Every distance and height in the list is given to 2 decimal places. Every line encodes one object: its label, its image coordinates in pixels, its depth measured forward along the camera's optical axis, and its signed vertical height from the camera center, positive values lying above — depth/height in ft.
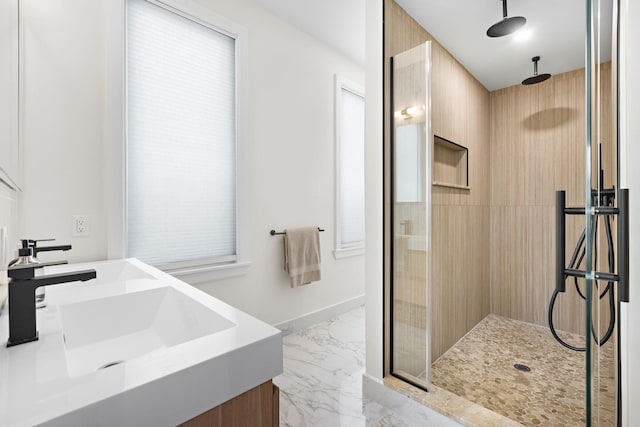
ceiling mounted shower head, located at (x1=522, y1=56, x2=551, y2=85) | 7.39 +3.26
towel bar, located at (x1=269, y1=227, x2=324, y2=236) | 8.08 -0.47
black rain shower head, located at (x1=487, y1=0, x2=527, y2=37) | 5.83 +3.58
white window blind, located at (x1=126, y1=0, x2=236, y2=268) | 6.02 +1.58
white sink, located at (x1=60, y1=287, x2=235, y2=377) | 2.81 -1.12
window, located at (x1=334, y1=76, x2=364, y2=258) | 10.05 +1.51
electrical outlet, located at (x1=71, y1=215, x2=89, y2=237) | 5.22 -0.17
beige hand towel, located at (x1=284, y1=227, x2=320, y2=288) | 8.28 -1.11
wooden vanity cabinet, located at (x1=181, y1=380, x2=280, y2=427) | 1.79 -1.20
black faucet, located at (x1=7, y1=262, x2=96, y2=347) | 1.96 -0.53
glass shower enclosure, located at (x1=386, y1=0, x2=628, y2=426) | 5.46 +0.03
